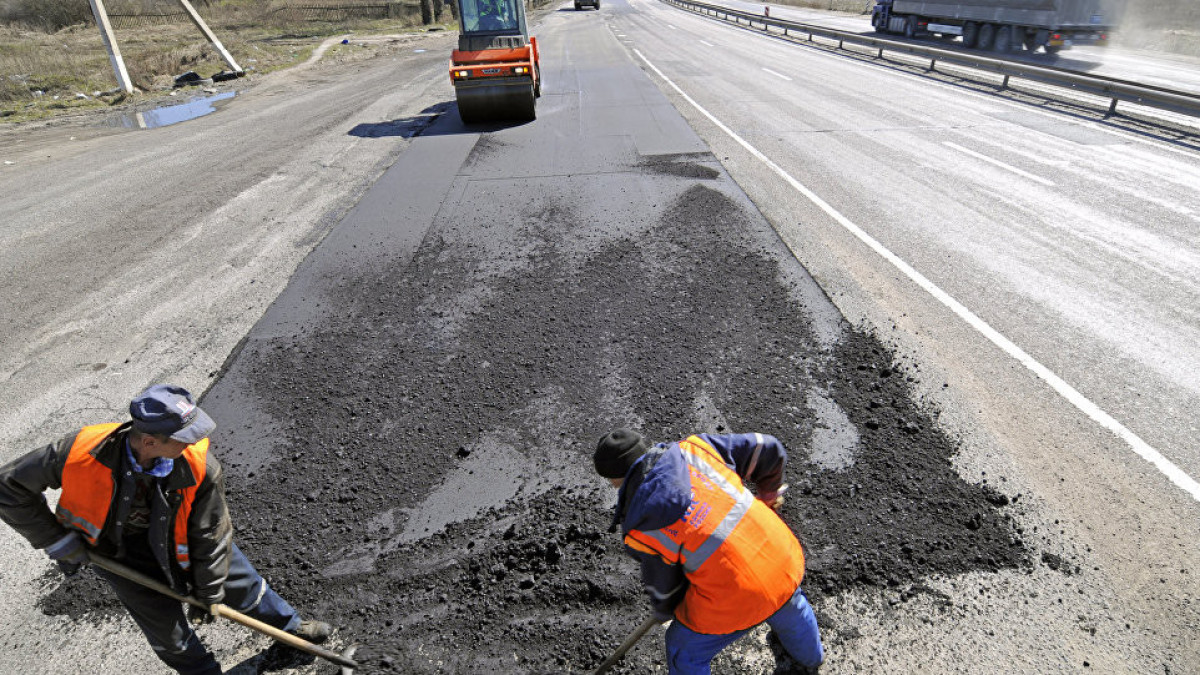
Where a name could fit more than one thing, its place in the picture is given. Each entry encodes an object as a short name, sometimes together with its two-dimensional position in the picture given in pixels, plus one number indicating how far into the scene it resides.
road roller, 13.12
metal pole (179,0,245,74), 22.19
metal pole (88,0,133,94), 18.62
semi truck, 21.20
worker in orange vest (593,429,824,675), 2.32
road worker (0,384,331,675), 2.53
